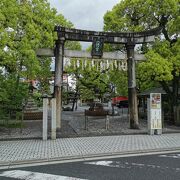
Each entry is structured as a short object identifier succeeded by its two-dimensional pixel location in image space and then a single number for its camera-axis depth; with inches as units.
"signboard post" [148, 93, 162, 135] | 570.6
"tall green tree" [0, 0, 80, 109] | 514.6
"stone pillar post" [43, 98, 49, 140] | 507.5
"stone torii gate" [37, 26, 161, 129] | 593.3
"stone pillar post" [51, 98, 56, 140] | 513.7
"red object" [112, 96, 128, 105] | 2257.4
